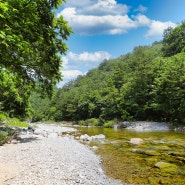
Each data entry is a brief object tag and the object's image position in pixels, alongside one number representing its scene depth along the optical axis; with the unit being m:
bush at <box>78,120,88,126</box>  53.55
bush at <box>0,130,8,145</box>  13.50
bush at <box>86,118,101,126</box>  49.07
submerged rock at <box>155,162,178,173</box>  8.82
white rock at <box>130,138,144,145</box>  15.96
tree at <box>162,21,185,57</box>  62.65
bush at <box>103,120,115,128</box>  41.98
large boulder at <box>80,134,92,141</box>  18.78
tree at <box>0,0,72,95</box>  5.48
